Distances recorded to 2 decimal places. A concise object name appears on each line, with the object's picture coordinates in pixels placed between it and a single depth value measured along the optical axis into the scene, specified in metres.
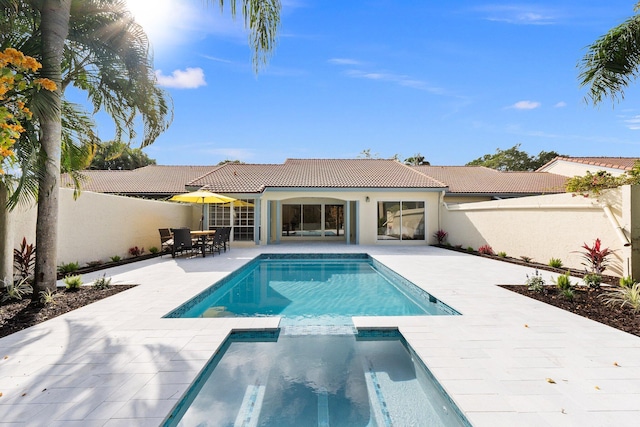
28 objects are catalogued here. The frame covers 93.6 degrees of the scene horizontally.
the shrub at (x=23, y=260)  7.60
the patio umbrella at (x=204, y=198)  13.82
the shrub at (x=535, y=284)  7.07
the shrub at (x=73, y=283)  7.07
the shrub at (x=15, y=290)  6.17
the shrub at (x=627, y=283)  6.43
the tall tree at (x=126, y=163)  41.93
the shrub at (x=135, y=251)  12.77
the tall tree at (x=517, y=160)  42.06
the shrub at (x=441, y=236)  17.25
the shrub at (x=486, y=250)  13.37
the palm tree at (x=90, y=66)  6.15
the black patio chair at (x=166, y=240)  13.05
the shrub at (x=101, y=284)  7.38
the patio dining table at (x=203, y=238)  13.29
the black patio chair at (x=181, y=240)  12.48
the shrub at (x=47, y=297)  6.05
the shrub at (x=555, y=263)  9.85
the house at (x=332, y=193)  17.55
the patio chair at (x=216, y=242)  14.05
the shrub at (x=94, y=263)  10.44
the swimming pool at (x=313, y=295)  6.60
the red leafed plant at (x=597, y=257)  8.39
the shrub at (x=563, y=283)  6.85
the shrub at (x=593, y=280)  7.13
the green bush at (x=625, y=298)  5.55
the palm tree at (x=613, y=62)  7.07
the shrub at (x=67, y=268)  9.05
